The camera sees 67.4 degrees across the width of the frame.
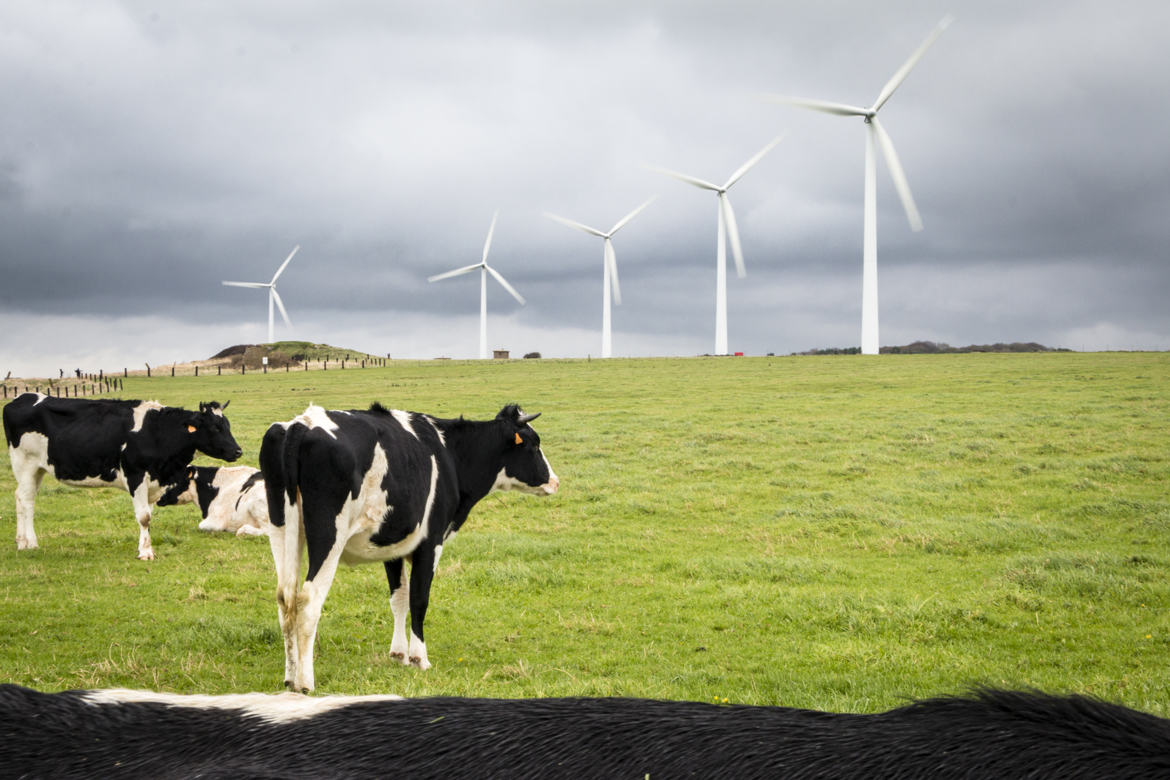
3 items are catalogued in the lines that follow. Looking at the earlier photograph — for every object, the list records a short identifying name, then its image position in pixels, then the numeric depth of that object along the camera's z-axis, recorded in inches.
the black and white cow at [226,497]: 584.4
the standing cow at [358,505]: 290.8
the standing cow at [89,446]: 557.3
